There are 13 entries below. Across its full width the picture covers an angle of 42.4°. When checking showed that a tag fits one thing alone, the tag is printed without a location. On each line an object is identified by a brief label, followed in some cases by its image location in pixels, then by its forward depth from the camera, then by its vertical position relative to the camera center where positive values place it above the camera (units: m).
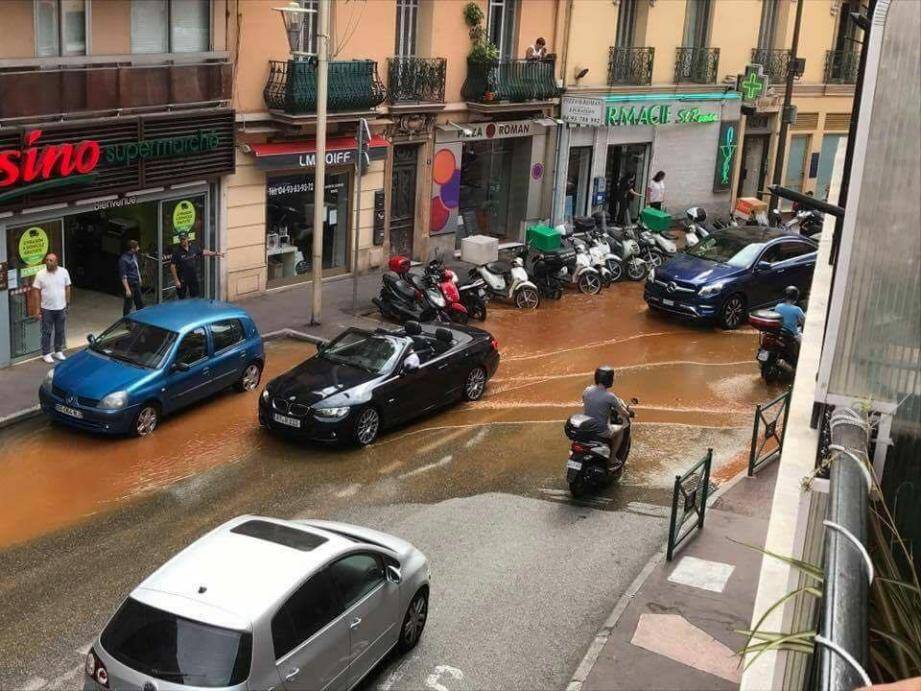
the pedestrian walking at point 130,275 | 19.62 -4.28
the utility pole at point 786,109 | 32.41 -1.68
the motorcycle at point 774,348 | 18.73 -4.62
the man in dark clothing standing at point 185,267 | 20.72 -4.34
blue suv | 22.64 -4.36
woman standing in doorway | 32.97 -4.07
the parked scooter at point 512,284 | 23.73 -4.91
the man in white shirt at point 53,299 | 17.58 -4.29
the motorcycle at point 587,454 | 14.16 -4.84
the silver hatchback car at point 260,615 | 8.05 -4.19
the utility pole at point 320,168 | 19.48 -2.49
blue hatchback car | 15.30 -4.70
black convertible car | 15.49 -4.77
